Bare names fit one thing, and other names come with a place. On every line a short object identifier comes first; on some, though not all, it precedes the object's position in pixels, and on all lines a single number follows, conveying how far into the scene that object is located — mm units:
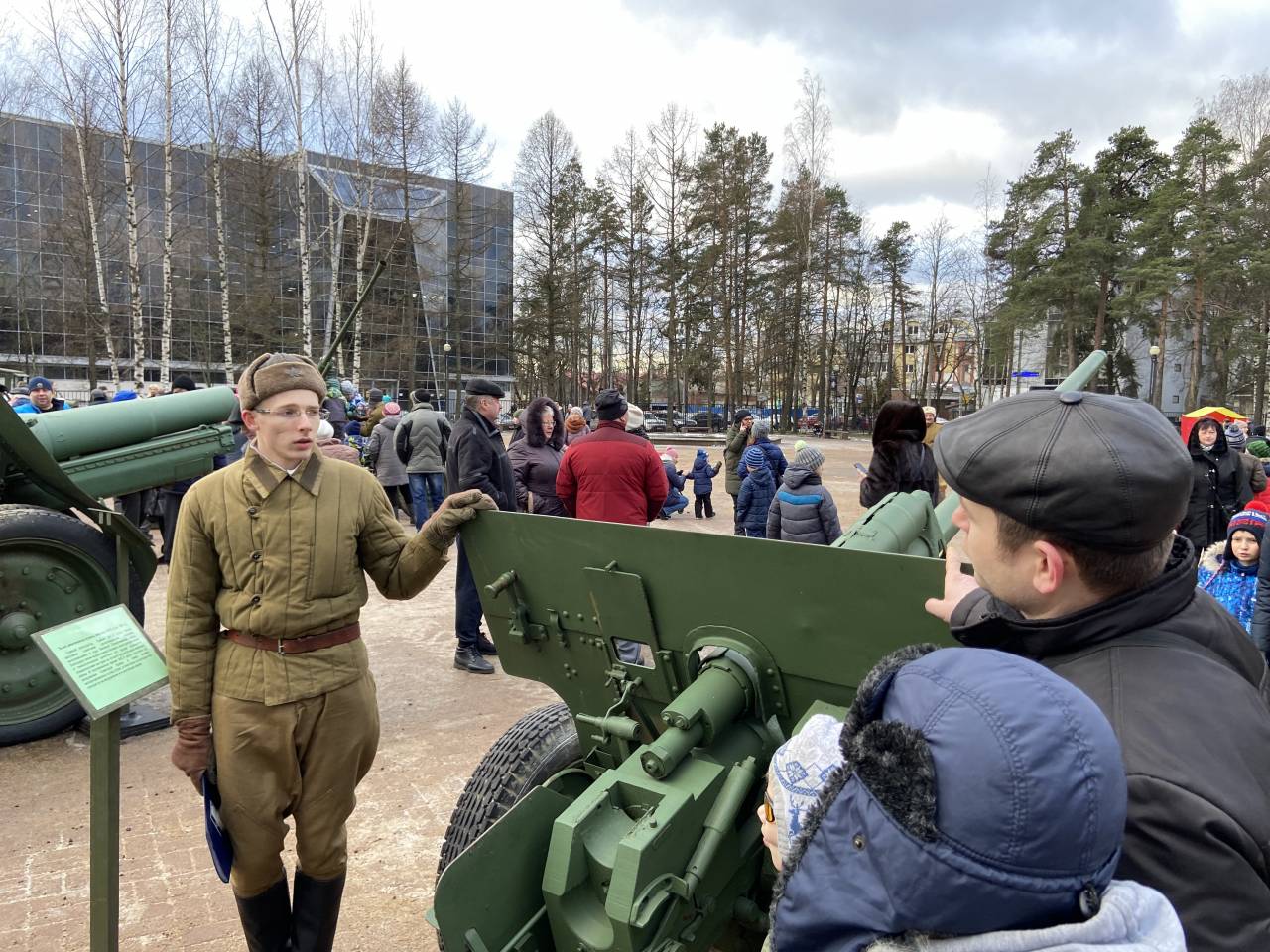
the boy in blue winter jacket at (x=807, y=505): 5242
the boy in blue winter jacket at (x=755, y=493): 7395
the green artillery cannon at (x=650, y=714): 1669
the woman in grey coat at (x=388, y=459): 9445
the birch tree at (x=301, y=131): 19969
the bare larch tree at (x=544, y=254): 34562
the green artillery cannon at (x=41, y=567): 3742
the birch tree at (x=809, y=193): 34938
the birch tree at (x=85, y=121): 18484
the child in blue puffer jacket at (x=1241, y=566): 4508
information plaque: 1915
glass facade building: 25328
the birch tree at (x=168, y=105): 18031
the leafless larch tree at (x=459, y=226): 29047
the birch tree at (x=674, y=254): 34750
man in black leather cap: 747
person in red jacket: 4789
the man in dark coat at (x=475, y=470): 5016
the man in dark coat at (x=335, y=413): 9366
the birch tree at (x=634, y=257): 35312
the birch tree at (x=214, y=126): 19297
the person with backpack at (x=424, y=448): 8500
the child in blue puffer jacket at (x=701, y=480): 11492
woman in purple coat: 5656
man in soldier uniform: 2107
